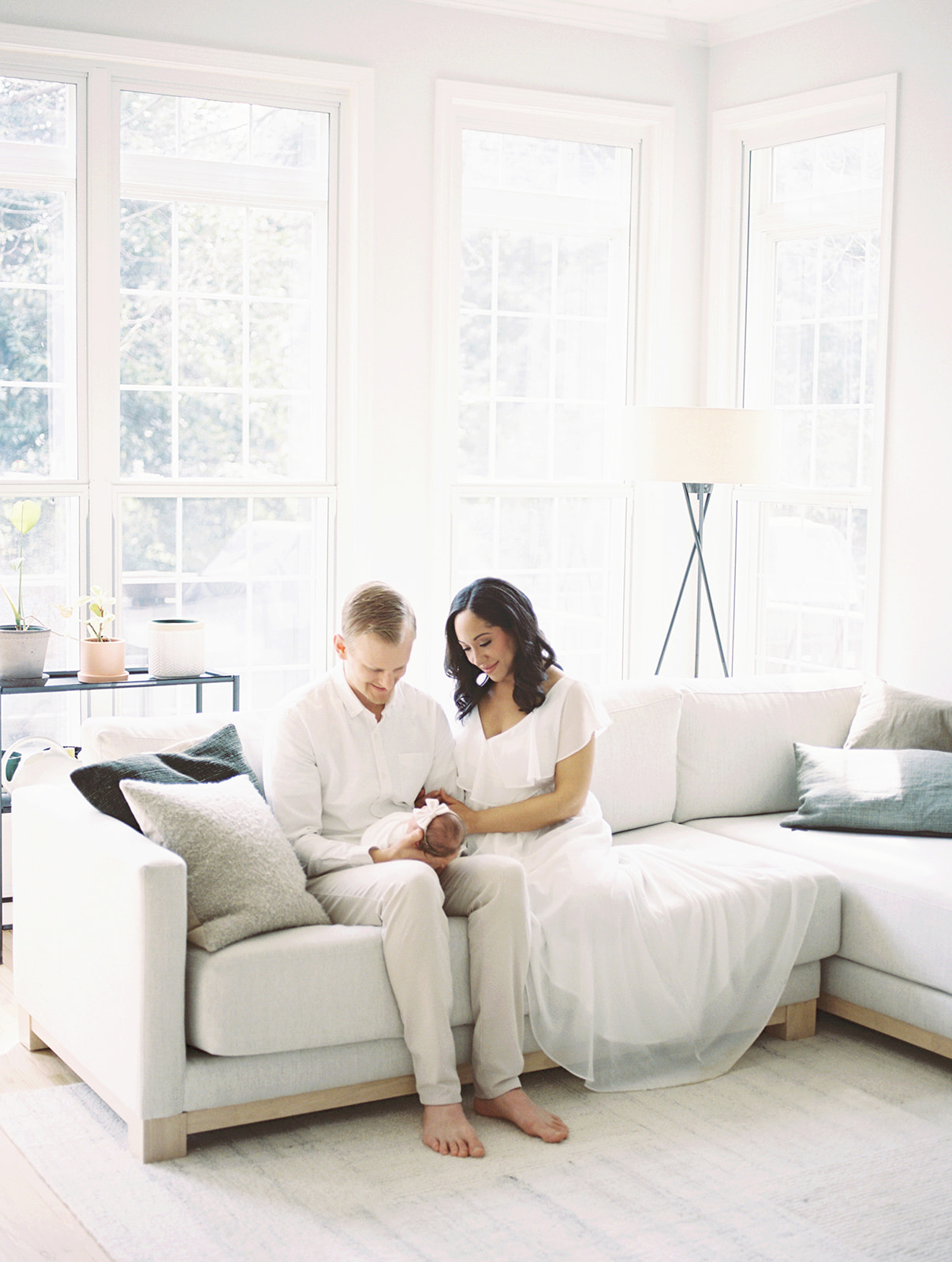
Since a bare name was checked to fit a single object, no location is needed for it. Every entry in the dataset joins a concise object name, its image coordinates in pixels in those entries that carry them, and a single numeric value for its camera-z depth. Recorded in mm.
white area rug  2549
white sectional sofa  2811
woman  3186
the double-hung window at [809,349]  5035
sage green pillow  3842
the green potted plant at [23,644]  4105
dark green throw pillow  3121
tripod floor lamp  4766
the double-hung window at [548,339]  5238
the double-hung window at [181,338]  4531
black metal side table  4094
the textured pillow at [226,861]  2908
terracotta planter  4230
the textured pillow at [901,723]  4133
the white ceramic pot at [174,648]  4293
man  2957
